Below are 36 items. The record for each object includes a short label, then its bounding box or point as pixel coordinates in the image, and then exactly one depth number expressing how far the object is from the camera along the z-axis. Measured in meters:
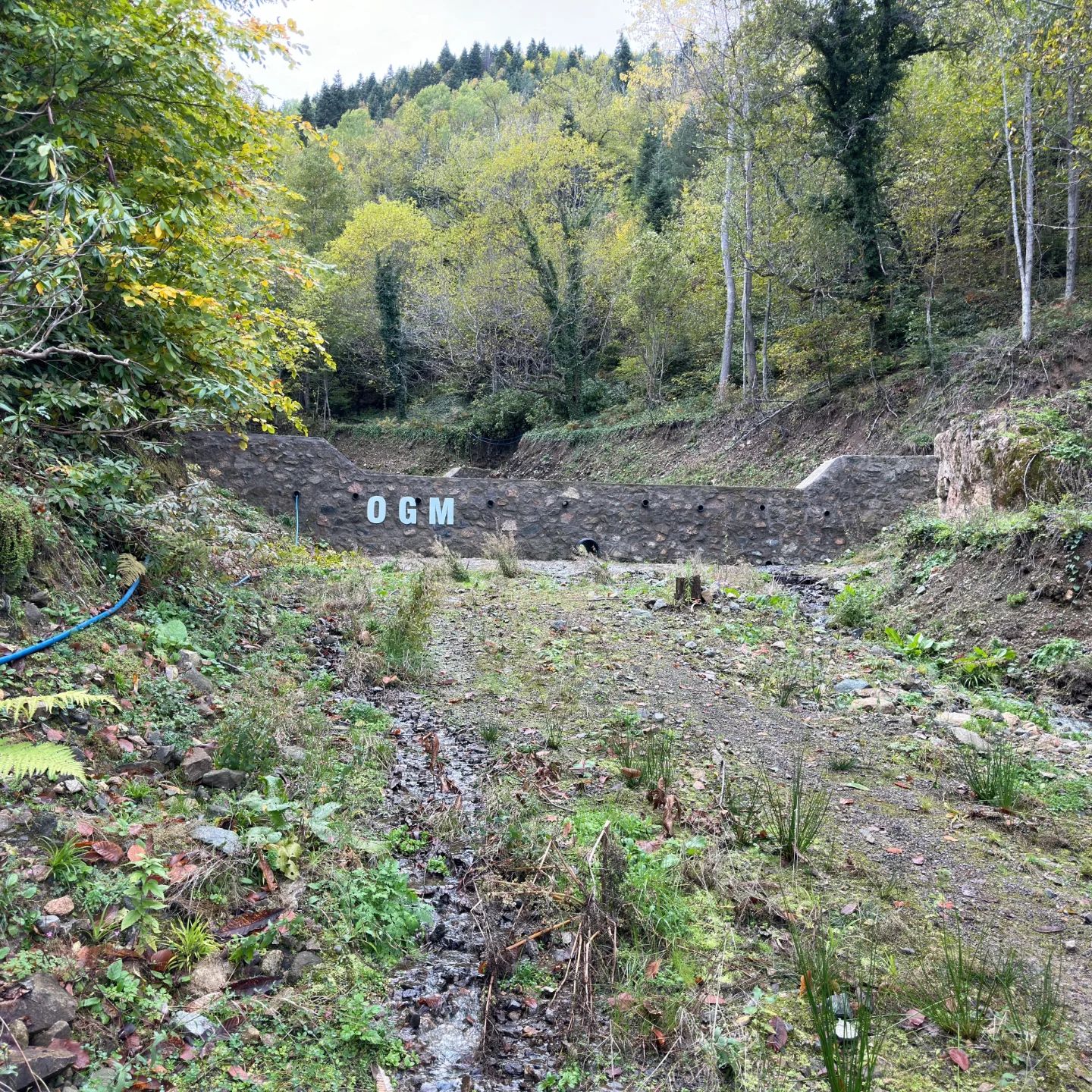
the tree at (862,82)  15.39
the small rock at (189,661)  3.89
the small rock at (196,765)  2.98
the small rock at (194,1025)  1.91
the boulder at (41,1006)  1.72
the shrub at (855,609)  7.22
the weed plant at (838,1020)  1.75
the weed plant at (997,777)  3.50
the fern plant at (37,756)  2.06
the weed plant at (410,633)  4.98
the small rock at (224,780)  2.98
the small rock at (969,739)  4.19
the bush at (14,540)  3.57
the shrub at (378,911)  2.36
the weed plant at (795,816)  2.93
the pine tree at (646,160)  30.42
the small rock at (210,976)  2.05
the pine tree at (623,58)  51.06
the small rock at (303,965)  2.17
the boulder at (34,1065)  1.60
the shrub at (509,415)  24.88
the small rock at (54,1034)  1.71
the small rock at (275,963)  2.17
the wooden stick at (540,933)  2.37
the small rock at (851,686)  5.12
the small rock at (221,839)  2.52
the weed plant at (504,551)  9.13
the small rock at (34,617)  3.53
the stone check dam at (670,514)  11.28
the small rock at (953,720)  4.54
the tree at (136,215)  4.43
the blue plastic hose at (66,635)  3.08
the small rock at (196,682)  3.75
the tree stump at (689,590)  7.36
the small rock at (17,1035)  1.66
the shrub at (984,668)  5.46
